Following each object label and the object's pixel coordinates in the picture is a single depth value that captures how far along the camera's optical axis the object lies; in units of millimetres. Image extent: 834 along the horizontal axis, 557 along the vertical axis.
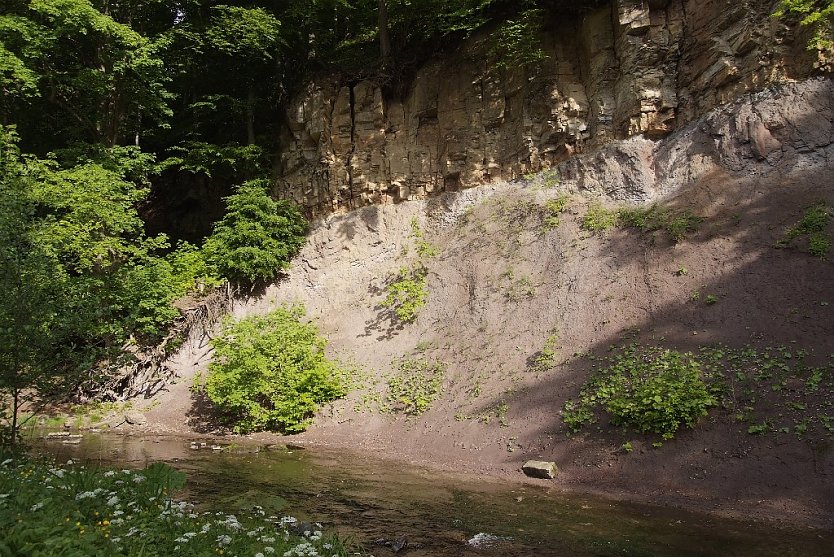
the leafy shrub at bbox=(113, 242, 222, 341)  18766
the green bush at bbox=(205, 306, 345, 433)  15336
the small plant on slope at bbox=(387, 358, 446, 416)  14388
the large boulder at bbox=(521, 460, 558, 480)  10304
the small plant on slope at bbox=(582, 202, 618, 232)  16031
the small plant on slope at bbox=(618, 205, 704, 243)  14336
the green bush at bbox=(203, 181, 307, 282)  20578
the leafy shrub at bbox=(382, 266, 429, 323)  17703
